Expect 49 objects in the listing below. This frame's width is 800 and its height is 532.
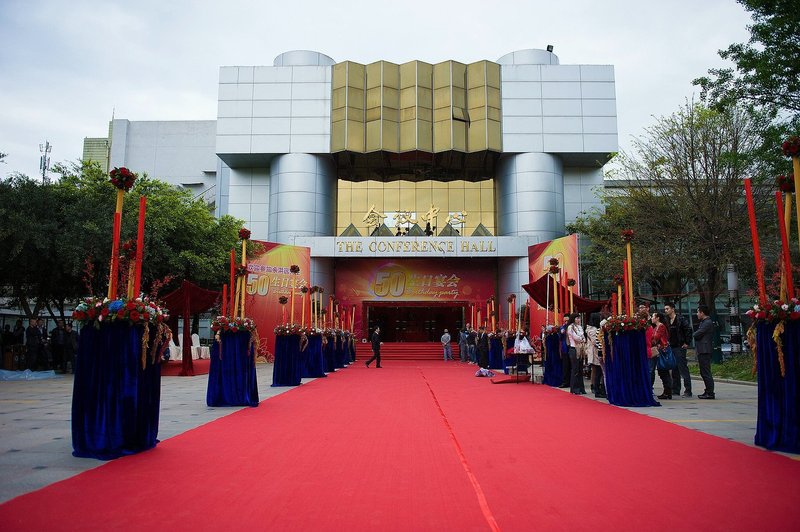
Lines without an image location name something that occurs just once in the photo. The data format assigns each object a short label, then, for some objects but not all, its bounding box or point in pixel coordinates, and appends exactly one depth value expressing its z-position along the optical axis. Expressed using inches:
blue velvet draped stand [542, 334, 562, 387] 465.4
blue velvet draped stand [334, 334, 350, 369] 752.3
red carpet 118.1
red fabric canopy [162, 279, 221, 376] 569.6
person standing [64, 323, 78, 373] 611.8
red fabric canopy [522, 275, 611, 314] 536.4
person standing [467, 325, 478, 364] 916.6
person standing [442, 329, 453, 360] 1043.6
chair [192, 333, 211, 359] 899.4
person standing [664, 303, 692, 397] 362.6
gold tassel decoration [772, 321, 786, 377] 191.0
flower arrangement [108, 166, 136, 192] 201.0
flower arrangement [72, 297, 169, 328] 187.8
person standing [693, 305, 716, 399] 353.4
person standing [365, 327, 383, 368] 765.9
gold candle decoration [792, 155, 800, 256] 193.0
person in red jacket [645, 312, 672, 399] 358.3
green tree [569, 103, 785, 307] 684.1
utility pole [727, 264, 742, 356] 684.1
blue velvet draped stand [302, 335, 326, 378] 558.9
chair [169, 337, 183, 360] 814.0
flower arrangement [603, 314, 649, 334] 324.2
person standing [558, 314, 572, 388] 439.9
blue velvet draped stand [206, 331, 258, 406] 322.3
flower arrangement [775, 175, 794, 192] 202.5
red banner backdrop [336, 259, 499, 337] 1270.9
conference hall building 1139.9
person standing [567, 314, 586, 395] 398.9
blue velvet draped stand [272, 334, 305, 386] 457.4
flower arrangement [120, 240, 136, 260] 210.7
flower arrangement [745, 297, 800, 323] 190.4
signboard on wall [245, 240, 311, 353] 954.1
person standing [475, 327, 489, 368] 762.2
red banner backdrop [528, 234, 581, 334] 926.4
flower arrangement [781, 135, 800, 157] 193.5
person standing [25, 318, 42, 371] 579.5
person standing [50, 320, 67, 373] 619.3
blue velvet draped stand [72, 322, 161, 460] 181.3
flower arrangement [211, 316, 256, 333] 322.3
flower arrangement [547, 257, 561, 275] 450.4
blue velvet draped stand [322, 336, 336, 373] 647.8
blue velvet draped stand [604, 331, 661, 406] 327.9
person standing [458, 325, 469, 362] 1025.5
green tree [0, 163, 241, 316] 529.3
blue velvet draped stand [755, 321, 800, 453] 188.9
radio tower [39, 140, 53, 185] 1573.5
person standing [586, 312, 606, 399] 376.5
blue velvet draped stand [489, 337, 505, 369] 738.2
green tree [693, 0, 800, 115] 416.2
